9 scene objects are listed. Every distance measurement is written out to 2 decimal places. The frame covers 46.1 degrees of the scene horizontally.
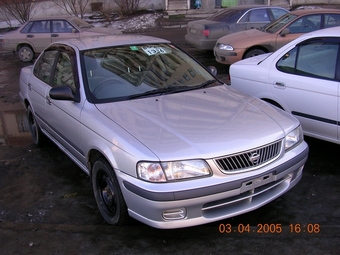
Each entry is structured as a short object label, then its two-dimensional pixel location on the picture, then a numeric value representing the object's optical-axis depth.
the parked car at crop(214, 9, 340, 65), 9.49
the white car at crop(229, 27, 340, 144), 4.60
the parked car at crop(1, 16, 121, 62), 13.30
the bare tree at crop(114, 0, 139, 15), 21.61
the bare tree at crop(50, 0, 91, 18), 20.91
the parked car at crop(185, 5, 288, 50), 11.34
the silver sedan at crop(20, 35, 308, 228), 3.12
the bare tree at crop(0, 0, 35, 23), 19.08
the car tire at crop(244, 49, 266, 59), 9.78
